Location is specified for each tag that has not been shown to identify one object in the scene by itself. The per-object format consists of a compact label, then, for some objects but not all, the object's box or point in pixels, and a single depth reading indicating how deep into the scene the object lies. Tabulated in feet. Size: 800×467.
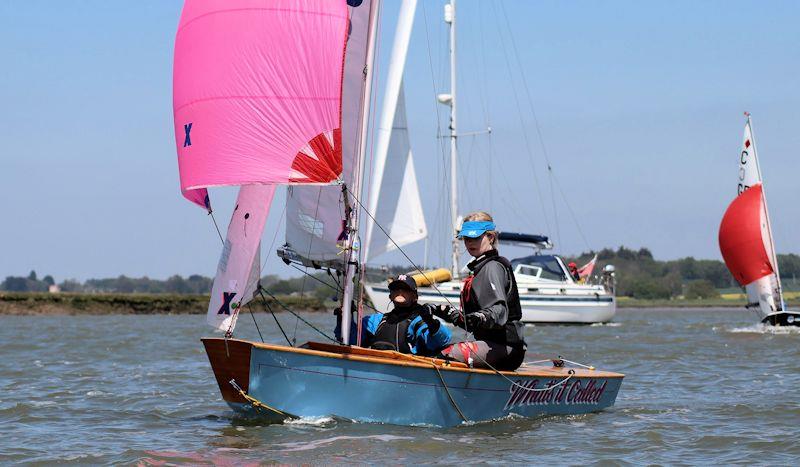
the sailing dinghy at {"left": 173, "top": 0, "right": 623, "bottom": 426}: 61.26
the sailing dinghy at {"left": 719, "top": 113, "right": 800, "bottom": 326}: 197.88
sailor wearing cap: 65.05
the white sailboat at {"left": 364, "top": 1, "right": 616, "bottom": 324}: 205.26
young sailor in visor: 61.72
